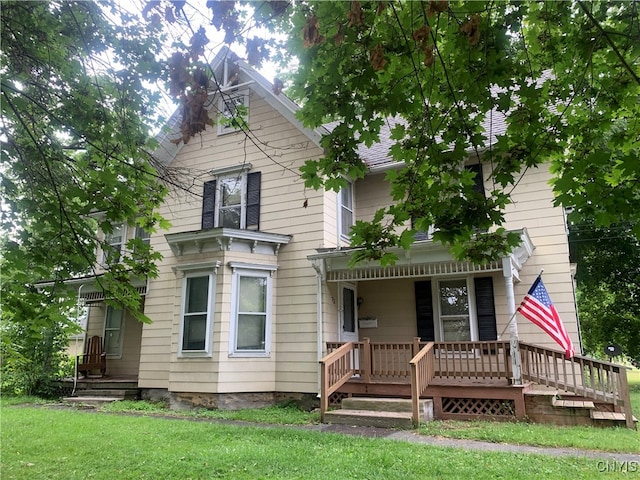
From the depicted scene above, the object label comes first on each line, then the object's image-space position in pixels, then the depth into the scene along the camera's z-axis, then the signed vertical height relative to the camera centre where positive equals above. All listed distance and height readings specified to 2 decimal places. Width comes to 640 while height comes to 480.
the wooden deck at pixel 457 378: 8.20 -0.41
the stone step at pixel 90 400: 11.62 -1.10
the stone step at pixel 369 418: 7.90 -1.05
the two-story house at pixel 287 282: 10.30 +1.72
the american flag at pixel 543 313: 8.22 +0.77
